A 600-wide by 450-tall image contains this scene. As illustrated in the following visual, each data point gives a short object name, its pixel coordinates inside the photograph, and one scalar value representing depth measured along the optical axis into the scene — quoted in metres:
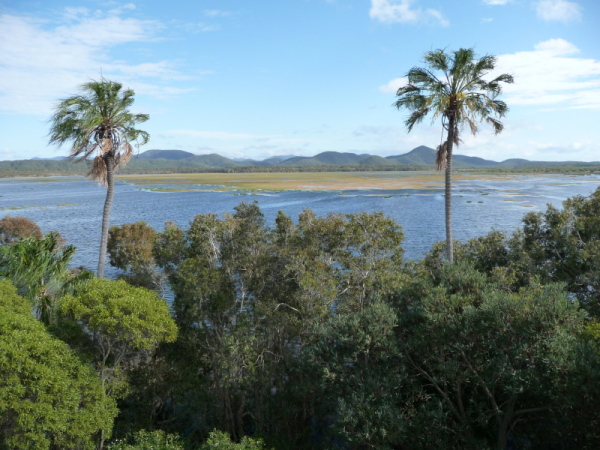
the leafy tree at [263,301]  14.07
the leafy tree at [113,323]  11.60
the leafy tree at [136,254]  23.36
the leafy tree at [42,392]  10.15
